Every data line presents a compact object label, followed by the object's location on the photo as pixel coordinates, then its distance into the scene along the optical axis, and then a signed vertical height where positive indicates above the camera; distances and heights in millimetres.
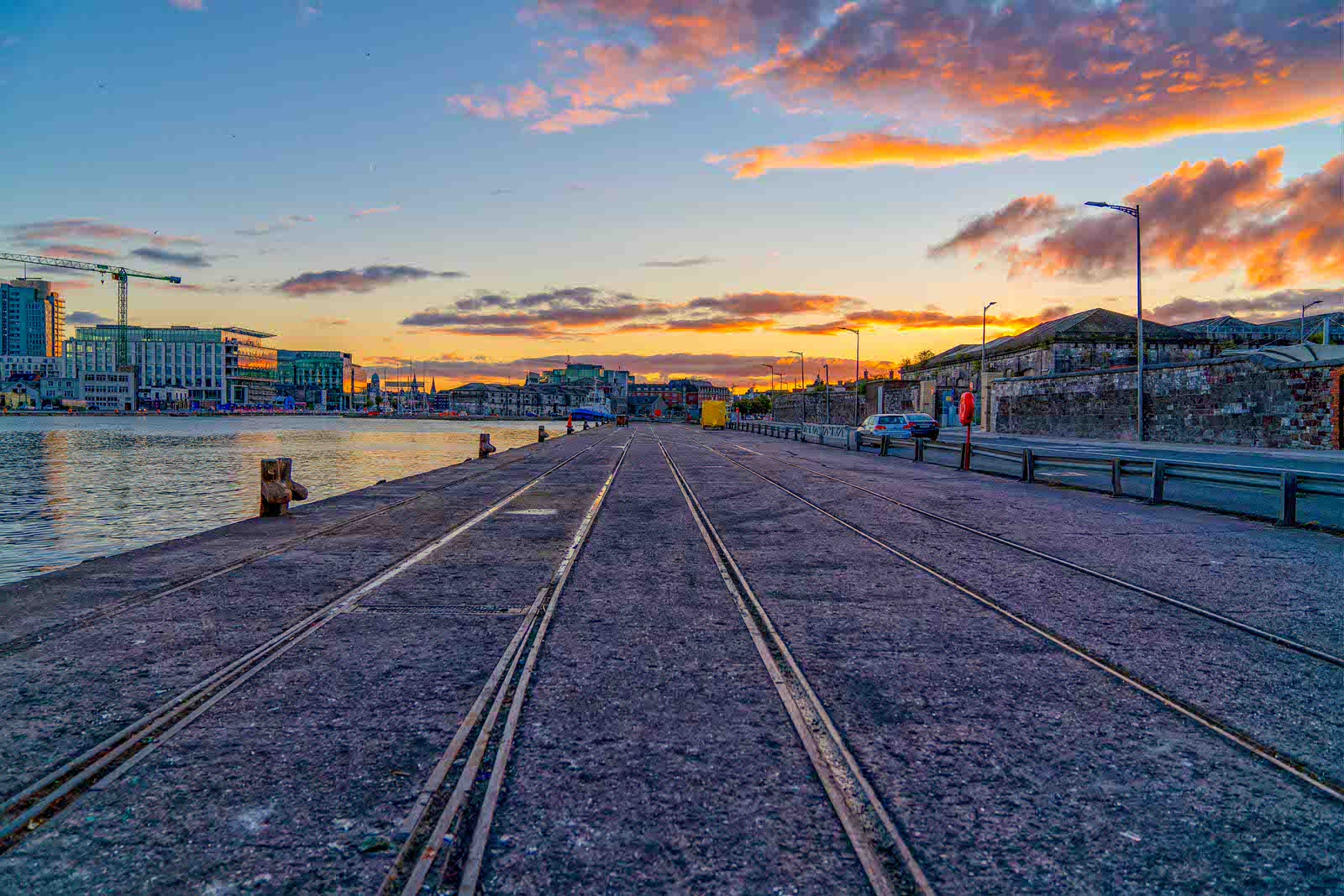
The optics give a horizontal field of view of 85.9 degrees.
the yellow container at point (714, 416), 86938 +786
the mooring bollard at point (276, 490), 13438 -1287
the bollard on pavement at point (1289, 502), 11703 -1287
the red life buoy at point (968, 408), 22172 +450
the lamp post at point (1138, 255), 32500 +7986
